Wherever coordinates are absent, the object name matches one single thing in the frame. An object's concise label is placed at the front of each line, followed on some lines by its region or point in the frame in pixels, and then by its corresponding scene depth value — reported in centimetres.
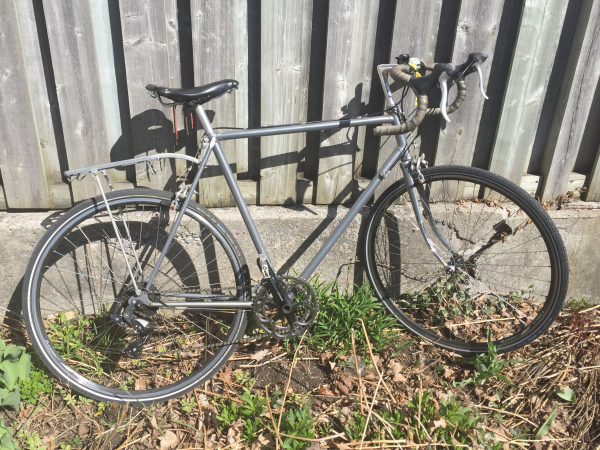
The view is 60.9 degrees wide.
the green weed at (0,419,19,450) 230
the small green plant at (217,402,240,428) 263
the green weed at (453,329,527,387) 286
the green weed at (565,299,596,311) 348
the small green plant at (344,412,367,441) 251
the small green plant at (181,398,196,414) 276
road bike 269
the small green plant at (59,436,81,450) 255
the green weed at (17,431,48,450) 251
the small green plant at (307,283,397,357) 306
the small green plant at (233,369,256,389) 289
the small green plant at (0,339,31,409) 257
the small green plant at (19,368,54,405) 272
